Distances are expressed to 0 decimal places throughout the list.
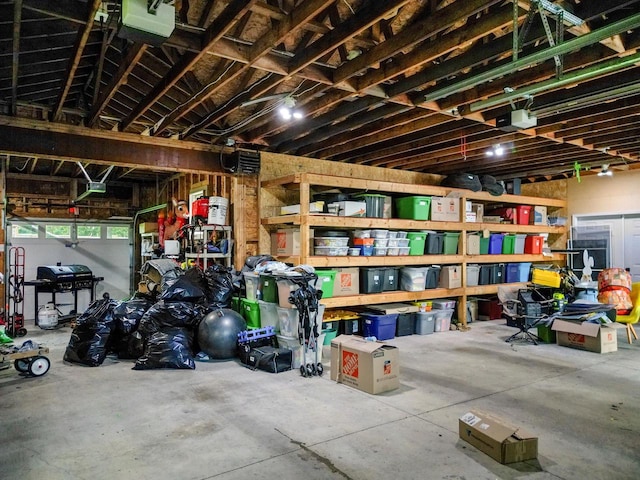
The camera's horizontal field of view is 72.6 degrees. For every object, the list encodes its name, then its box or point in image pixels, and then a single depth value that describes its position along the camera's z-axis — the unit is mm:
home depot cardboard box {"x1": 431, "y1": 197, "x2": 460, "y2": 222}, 7410
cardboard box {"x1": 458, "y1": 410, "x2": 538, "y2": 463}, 2760
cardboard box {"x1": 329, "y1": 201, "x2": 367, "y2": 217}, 6457
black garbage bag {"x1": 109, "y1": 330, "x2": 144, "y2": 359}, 5246
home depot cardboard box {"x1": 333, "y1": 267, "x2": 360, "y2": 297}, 6402
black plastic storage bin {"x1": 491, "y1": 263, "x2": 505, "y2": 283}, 8398
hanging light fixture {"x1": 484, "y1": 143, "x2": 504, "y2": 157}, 6853
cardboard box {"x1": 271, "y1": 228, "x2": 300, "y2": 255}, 6270
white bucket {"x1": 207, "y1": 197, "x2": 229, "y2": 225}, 6578
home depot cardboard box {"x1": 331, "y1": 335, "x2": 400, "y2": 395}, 4070
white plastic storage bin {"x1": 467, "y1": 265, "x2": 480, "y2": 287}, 8002
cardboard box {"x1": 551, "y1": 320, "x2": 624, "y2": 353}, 5684
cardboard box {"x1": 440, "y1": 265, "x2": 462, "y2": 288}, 7520
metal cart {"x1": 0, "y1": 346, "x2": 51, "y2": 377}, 4535
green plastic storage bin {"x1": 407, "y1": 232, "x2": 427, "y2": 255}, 7199
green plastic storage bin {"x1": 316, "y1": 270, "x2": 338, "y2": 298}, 6102
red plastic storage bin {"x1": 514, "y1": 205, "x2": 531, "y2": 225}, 8891
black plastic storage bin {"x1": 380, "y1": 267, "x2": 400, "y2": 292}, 6895
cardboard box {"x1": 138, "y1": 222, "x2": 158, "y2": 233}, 9115
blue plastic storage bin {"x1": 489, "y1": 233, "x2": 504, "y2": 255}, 8406
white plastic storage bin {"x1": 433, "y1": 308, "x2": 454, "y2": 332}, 7332
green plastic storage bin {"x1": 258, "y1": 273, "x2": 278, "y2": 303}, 5434
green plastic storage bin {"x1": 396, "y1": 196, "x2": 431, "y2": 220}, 7145
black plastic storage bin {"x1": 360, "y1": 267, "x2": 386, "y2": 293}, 6684
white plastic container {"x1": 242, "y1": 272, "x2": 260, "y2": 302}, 5797
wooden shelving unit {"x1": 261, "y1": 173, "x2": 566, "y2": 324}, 6121
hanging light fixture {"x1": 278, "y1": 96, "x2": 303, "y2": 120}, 4727
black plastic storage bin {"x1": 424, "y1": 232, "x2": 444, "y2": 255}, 7430
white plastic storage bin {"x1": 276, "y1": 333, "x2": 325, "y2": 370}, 4809
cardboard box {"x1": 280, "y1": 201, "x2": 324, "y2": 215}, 6244
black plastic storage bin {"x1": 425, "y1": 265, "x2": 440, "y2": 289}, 7357
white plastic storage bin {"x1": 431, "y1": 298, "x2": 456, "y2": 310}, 7406
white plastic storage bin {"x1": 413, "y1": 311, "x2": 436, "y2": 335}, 7094
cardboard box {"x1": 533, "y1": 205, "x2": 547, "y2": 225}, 9117
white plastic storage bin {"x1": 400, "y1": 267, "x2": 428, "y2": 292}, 7125
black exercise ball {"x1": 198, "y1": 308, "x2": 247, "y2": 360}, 5117
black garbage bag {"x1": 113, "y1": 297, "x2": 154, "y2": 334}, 5418
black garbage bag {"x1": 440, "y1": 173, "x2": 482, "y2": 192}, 7891
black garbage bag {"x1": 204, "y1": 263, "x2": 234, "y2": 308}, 5848
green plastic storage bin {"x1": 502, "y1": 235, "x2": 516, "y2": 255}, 8648
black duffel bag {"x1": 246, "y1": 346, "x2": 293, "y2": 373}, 4773
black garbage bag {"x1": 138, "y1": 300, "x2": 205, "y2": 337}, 5211
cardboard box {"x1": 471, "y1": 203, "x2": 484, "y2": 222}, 8258
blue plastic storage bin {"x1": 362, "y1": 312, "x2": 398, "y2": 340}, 6559
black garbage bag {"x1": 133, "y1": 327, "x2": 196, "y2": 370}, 4855
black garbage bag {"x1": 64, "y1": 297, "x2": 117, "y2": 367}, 5074
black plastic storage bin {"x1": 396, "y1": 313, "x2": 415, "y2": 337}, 6914
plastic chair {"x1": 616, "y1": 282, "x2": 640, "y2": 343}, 6469
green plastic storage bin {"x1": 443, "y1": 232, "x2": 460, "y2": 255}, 7645
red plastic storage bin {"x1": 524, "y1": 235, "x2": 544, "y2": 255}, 8961
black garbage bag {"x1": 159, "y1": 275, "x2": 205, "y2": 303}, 5422
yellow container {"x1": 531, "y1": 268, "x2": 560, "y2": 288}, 7699
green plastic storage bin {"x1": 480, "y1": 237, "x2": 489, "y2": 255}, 8266
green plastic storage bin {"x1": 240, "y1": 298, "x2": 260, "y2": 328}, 5730
